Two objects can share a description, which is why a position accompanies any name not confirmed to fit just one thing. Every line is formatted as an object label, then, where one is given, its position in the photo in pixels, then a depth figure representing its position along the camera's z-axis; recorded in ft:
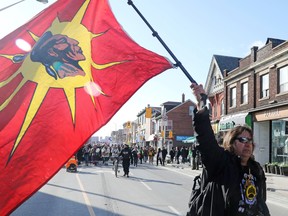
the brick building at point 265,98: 56.40
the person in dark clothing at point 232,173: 7.05
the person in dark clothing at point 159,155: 80.16
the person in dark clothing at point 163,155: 80.27
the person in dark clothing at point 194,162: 65.31
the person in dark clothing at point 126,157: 47.63
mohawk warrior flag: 9.50
